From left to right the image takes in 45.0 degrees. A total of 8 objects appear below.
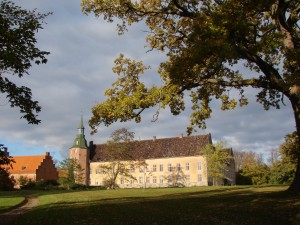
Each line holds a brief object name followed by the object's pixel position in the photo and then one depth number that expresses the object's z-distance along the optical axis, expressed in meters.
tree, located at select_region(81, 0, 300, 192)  14.66
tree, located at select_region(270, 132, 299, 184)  48.69
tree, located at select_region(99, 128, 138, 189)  59.25
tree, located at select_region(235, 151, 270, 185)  59.50
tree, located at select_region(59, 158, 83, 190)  59.28
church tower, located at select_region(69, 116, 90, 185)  88.25
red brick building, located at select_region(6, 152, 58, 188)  79.19
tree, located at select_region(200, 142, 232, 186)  57.22
